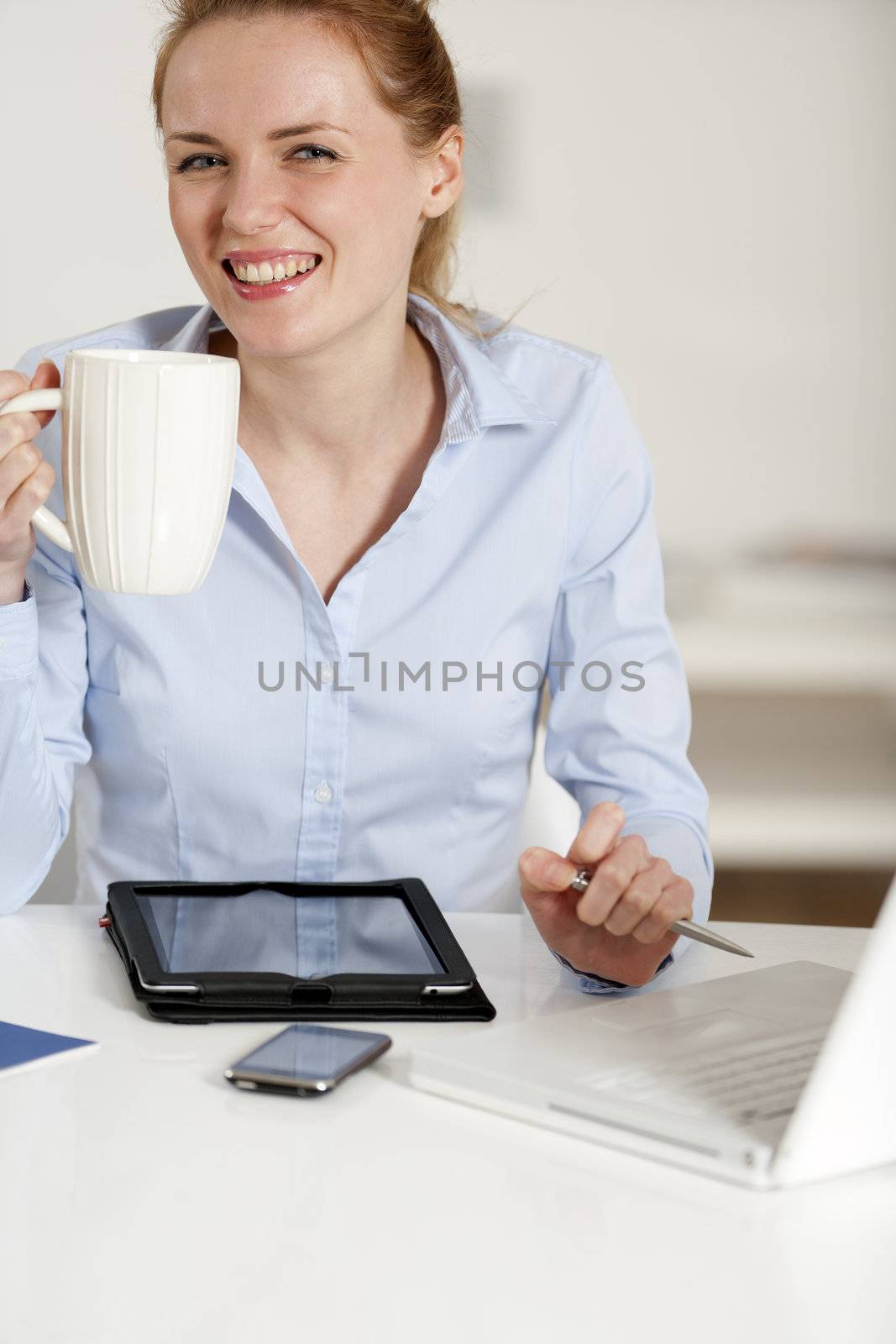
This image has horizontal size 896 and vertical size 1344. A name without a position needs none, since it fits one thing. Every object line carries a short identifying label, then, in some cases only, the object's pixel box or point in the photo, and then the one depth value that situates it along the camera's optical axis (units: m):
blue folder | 2.29
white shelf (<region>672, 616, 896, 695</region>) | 5.33
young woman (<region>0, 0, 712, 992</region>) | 2.77
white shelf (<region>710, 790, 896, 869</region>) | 5.34
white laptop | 2.11
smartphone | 2.24
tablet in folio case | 2.37
